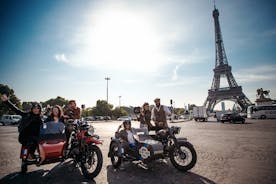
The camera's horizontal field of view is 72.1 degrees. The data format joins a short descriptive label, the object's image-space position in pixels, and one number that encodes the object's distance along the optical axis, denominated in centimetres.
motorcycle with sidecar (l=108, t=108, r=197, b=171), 452
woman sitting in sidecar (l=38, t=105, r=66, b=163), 414
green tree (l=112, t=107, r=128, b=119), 8425
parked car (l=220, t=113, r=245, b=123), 2613
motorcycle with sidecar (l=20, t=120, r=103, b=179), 414
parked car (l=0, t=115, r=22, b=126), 3312
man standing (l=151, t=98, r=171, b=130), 638
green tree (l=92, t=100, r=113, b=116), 8232
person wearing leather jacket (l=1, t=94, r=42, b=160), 470
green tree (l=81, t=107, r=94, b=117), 9336
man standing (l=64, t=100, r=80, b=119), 675
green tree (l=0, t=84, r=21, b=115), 5466
